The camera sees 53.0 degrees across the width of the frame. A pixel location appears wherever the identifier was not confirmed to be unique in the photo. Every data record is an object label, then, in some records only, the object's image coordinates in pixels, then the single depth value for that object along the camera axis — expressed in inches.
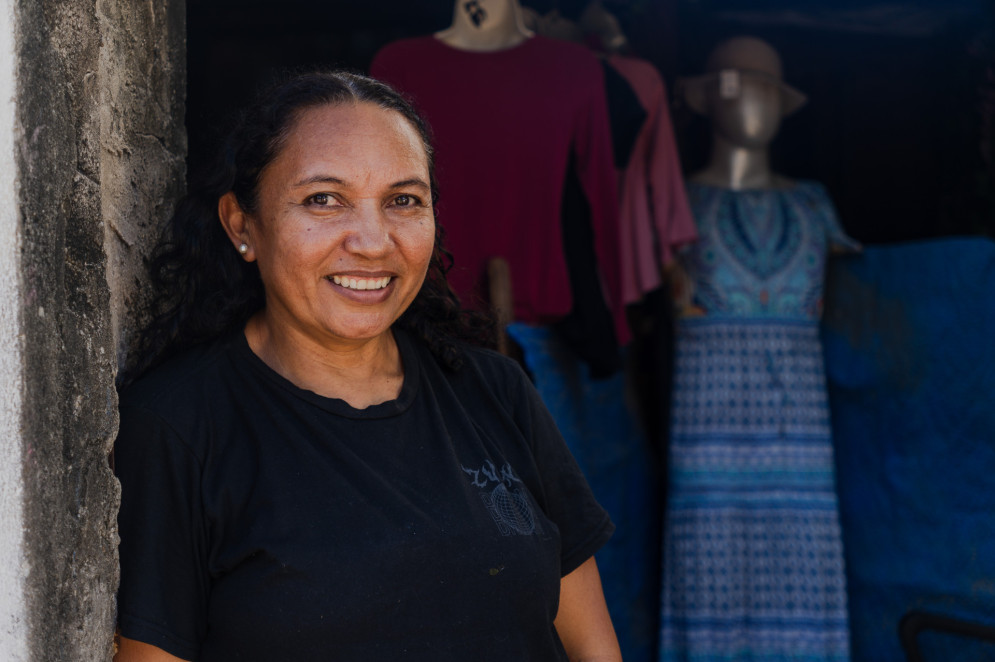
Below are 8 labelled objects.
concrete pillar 47.5
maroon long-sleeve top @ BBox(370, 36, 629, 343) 115.7
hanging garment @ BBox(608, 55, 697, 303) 128.7
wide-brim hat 143.6
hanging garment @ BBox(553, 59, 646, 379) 121.3
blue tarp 132.6
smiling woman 55.4
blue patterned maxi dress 136.3
